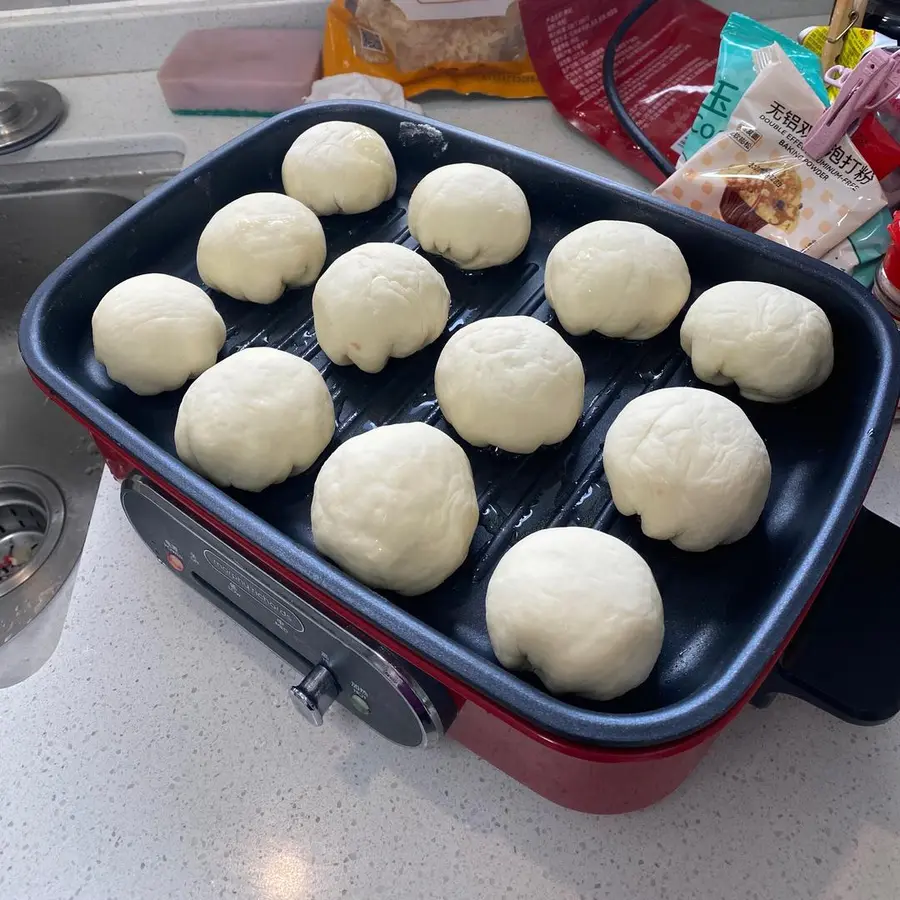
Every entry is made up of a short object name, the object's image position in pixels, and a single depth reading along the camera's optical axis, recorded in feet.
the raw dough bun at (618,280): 2.54
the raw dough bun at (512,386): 2.31
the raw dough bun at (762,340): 2.34
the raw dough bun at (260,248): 2.72
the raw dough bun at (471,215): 2.77
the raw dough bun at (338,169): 2.96
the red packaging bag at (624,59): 3.77
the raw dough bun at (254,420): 2.25
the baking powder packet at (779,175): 2.75
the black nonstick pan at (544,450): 1.75
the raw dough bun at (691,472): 2.08
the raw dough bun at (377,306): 2.53
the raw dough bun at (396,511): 2.02
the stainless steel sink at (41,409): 3.89
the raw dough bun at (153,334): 2.47
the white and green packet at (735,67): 3.06
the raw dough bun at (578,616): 1.79
